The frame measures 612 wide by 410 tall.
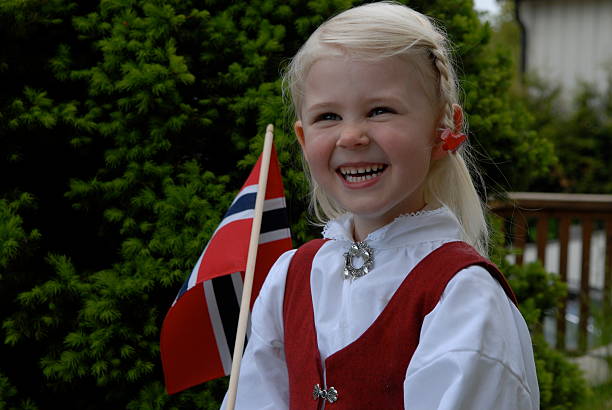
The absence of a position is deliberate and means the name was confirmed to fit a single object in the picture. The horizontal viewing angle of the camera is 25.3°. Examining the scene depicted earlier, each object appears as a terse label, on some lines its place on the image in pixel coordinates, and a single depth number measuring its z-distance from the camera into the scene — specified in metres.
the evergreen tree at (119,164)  1.45
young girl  1.11
